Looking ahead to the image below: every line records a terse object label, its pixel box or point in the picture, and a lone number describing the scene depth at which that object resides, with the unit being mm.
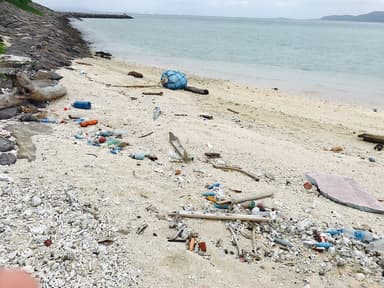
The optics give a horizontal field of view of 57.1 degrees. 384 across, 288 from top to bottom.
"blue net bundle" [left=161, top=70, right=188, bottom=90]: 12250
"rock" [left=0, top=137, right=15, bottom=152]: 5561
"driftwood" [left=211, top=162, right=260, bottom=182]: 5920
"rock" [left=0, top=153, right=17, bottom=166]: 5164
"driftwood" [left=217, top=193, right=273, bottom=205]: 4895
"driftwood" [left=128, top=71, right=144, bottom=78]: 14695
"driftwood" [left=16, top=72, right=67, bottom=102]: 7836
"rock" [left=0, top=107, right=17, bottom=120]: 7054
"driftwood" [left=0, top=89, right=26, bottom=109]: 7366
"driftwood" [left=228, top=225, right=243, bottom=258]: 3929
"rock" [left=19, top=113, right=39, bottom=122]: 7047
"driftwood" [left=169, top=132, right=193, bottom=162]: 6188
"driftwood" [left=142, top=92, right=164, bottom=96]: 10875
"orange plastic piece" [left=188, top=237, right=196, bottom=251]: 3949
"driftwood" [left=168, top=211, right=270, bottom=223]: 4496
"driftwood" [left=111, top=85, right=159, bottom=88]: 11667
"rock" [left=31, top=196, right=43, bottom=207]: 4252
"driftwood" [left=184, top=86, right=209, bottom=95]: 12414
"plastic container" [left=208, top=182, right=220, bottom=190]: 5363
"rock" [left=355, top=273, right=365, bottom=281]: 3730
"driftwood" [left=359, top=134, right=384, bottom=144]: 8471
